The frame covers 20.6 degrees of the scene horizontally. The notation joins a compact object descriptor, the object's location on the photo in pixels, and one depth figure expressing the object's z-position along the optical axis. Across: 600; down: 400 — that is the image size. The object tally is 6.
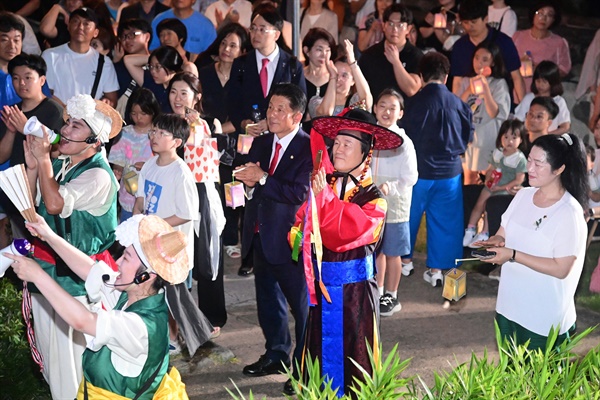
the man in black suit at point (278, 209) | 11.35
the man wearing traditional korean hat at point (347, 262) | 9.44
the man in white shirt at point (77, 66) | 15.76
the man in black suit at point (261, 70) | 14.92
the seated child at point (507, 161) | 15.26
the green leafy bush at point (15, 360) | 10.74
